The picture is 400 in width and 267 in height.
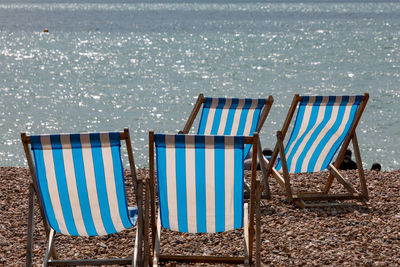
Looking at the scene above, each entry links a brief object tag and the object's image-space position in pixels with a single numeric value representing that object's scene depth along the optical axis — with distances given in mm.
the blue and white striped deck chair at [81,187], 6250
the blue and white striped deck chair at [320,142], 8961
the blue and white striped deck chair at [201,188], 6379
